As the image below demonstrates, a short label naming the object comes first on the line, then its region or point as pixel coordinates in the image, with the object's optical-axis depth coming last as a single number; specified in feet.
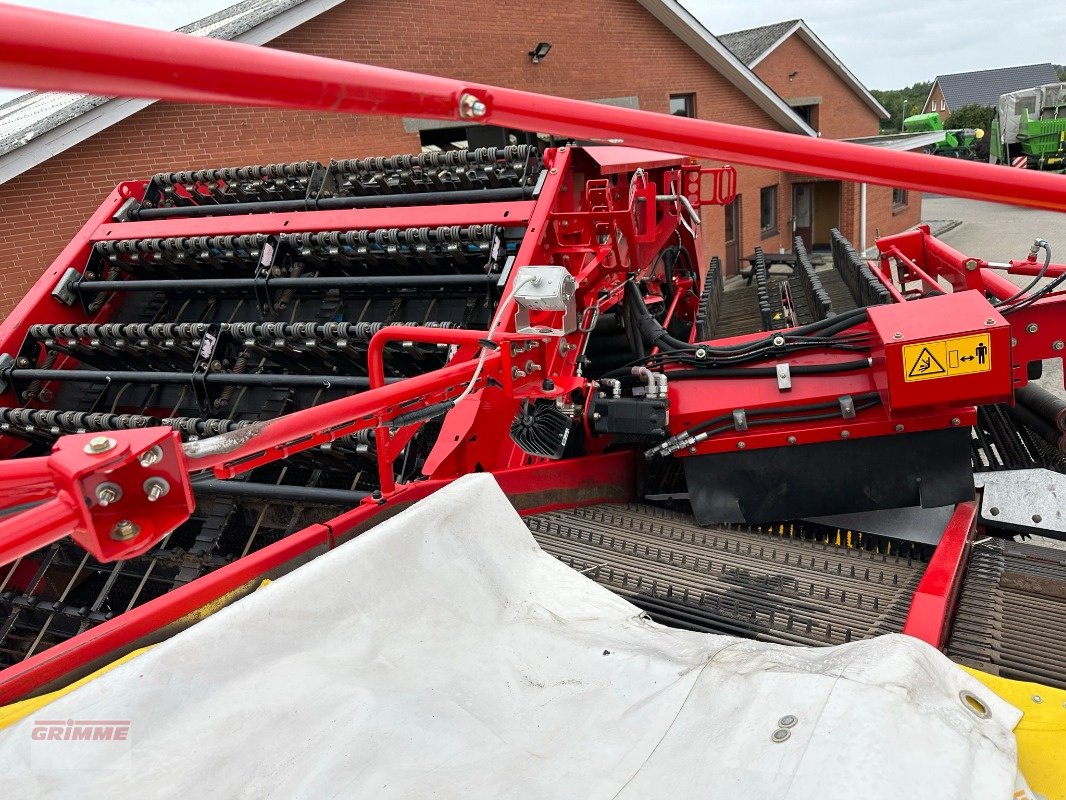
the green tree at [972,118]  118.11
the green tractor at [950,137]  92.52
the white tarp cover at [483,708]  3.98
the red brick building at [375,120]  25.17
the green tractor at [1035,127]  80.38
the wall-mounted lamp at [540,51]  41.42
